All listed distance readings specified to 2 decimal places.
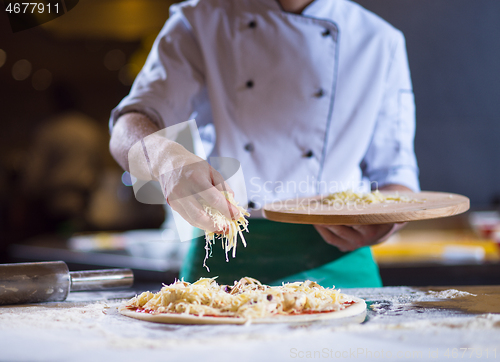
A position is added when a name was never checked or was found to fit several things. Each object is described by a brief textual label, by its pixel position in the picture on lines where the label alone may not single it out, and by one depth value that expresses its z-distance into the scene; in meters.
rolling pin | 1.53
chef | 1.91
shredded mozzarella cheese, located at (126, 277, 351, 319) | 1.31
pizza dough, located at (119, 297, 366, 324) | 1.24
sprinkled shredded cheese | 1.27
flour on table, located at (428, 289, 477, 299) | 1.56
